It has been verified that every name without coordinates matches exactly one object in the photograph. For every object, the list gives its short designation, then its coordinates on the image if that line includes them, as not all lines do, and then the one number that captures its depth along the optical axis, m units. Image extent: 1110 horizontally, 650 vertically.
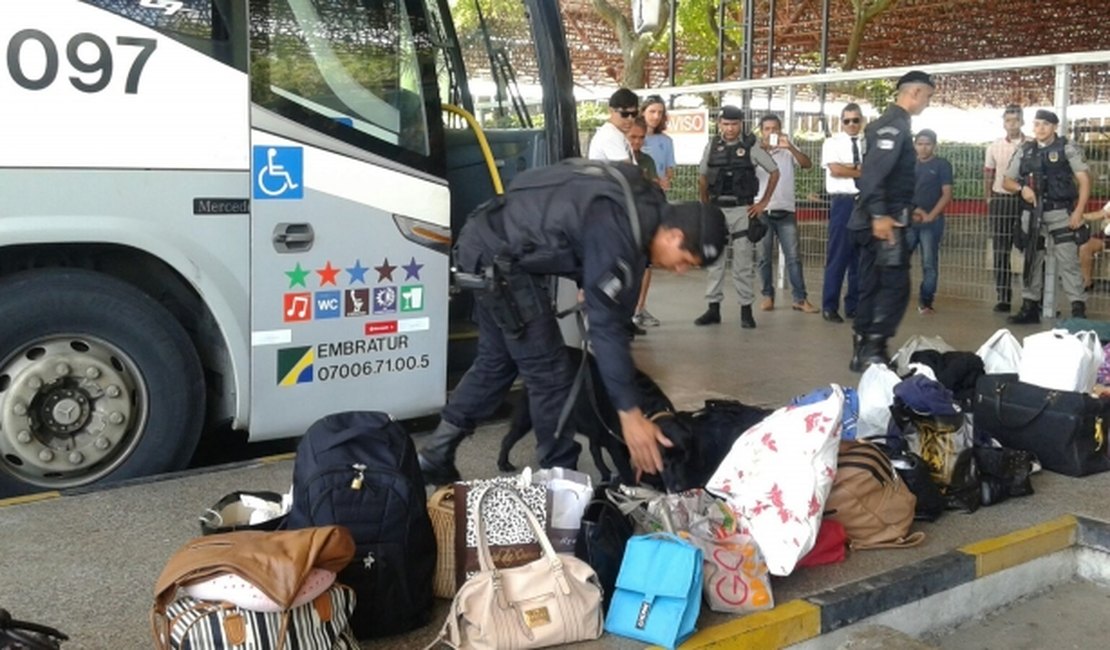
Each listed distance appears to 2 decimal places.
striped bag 2.91
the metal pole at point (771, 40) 15.43
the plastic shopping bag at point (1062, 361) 5.65
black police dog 4.66
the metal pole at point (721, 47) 15.59
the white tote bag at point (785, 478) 4.02
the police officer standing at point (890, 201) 7.47
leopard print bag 3.63
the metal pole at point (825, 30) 15.52
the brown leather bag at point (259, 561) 2.93
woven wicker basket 3.78
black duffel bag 5.45
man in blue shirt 10.39
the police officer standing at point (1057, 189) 9.52
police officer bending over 3.91
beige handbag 3.36
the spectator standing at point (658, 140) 10.30
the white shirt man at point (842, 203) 10.19
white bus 4.48
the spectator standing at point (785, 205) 10.41
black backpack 3.45
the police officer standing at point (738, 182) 9.73
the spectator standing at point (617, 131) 8.57
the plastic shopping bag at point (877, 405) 5.47
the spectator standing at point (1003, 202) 10.24
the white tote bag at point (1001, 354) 6.14
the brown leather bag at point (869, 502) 4.38
